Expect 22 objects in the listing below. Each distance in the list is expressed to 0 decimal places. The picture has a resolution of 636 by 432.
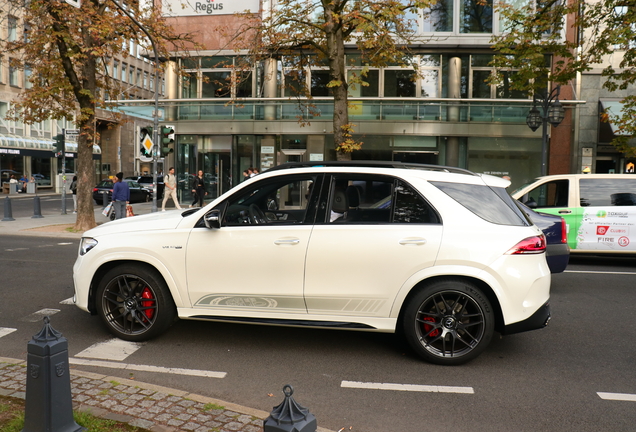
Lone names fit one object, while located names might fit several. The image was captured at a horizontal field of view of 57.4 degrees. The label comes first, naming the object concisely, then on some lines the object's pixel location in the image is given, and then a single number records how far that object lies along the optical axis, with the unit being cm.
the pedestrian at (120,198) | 1772
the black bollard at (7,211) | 2050
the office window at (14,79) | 4753
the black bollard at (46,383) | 324
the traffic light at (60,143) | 2222
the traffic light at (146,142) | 1698
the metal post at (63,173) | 2296
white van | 1073
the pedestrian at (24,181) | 4622
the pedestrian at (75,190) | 2466
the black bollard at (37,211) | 2192
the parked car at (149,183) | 3755
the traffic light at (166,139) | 1642
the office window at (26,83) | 4932
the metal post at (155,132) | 1650
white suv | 507
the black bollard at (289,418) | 265
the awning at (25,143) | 4556
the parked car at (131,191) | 3259
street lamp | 1800
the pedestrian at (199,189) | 2453
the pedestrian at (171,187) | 2389
